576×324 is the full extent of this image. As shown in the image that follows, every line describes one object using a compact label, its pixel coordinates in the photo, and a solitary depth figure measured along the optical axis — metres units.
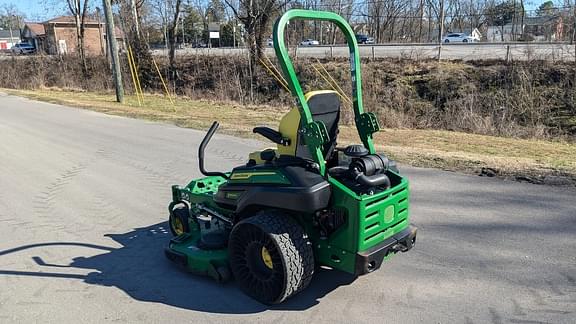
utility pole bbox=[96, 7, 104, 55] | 33.81
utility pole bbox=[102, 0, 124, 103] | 17.53
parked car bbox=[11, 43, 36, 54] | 60.94
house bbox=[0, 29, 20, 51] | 89.48
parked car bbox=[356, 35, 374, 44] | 47.47
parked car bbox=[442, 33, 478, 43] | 43.91
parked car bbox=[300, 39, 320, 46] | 42.11
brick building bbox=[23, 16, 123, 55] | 50.84
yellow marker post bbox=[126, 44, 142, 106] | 20.47
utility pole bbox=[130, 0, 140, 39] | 27.16
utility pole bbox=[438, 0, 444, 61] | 22.16
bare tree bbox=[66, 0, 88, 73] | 30.86
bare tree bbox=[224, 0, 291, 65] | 23.88
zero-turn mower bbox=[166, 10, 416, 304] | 3.41
